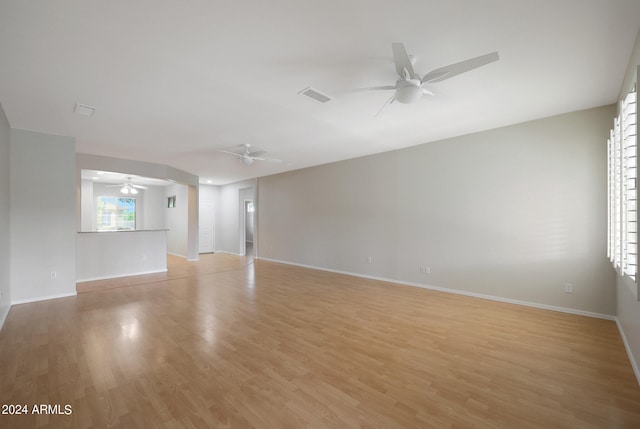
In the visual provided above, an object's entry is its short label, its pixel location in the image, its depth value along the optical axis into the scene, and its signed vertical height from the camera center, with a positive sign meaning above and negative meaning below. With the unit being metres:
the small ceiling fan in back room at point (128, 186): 8.79 +0.97
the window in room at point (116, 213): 10.03 +0.06
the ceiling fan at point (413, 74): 1.95 +1.18
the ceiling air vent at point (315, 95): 2.88 +1.38
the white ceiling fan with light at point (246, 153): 5.04 +1.23
